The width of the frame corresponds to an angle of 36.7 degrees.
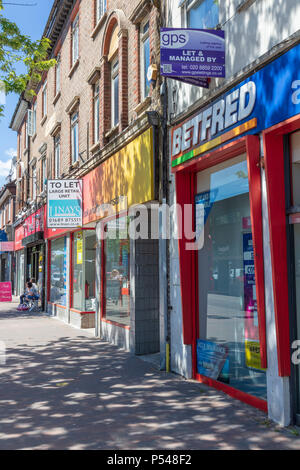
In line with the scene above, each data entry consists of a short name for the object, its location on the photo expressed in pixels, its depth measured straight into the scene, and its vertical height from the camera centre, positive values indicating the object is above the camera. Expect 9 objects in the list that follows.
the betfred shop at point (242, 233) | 5.06 +0.35
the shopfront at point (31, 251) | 19.36 +0.63
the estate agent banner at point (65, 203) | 13.10 +1.74
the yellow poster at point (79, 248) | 14.05 +0.45
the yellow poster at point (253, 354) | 5.73 -1.24
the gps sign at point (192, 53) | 6.19 +2.85
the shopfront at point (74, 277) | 13.61 -0.47
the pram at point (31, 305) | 19.07 -1.78
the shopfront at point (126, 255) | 8.91 +0.15
